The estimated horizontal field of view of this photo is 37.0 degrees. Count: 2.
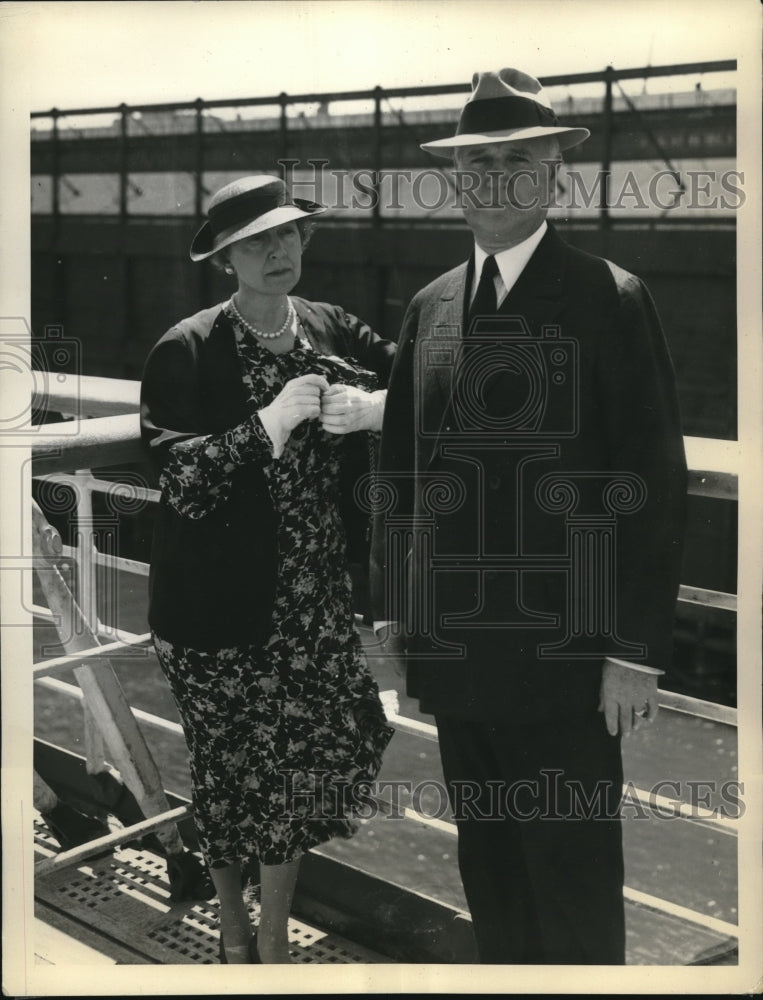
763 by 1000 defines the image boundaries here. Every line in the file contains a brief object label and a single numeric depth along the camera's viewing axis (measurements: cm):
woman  263
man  242
